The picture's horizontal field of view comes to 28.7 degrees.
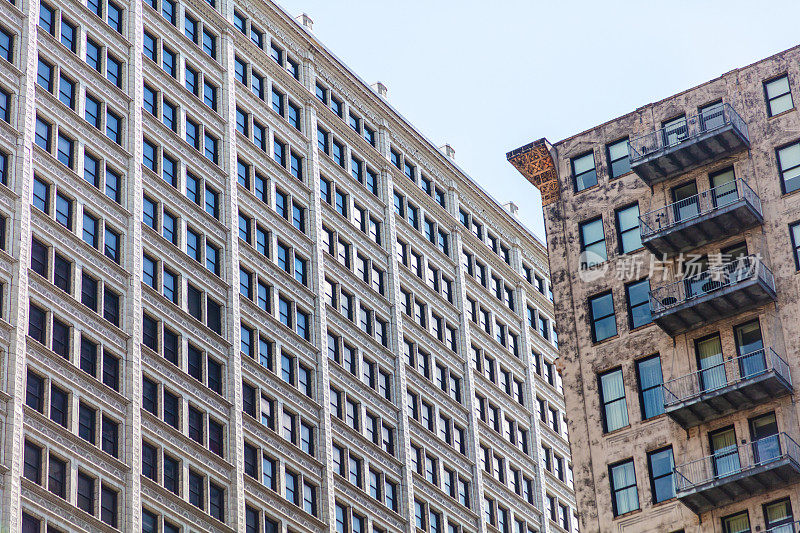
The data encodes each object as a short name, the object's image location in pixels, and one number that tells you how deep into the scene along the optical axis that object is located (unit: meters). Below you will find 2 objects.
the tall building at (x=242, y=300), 71.62
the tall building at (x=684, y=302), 60.50
